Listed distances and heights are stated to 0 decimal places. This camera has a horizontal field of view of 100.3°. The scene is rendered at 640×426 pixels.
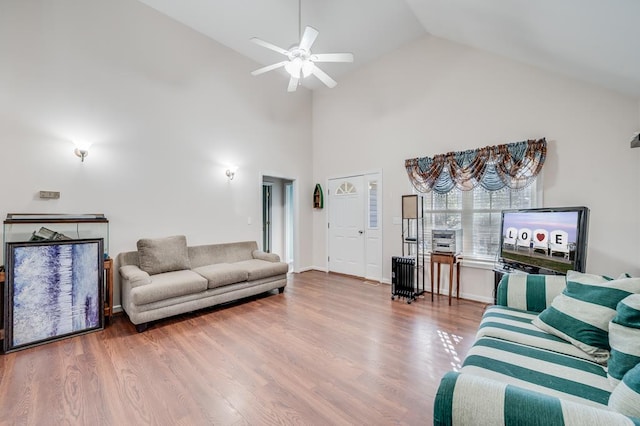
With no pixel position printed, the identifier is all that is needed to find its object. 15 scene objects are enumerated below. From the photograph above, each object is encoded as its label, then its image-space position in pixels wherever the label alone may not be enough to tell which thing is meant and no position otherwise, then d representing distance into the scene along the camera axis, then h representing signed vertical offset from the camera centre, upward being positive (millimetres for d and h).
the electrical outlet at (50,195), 3012 +207
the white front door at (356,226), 5129 -257
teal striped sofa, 879 -771
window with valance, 3465 +380
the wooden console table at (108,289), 3182 -934
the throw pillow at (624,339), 1181 -586
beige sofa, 3000 -826
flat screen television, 2551 -281
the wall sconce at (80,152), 3227 +736
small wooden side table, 3799 -687
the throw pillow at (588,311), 1471 -589
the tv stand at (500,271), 3128 -693
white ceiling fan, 2795 +1765
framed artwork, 2541 -798
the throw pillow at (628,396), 897 -643
